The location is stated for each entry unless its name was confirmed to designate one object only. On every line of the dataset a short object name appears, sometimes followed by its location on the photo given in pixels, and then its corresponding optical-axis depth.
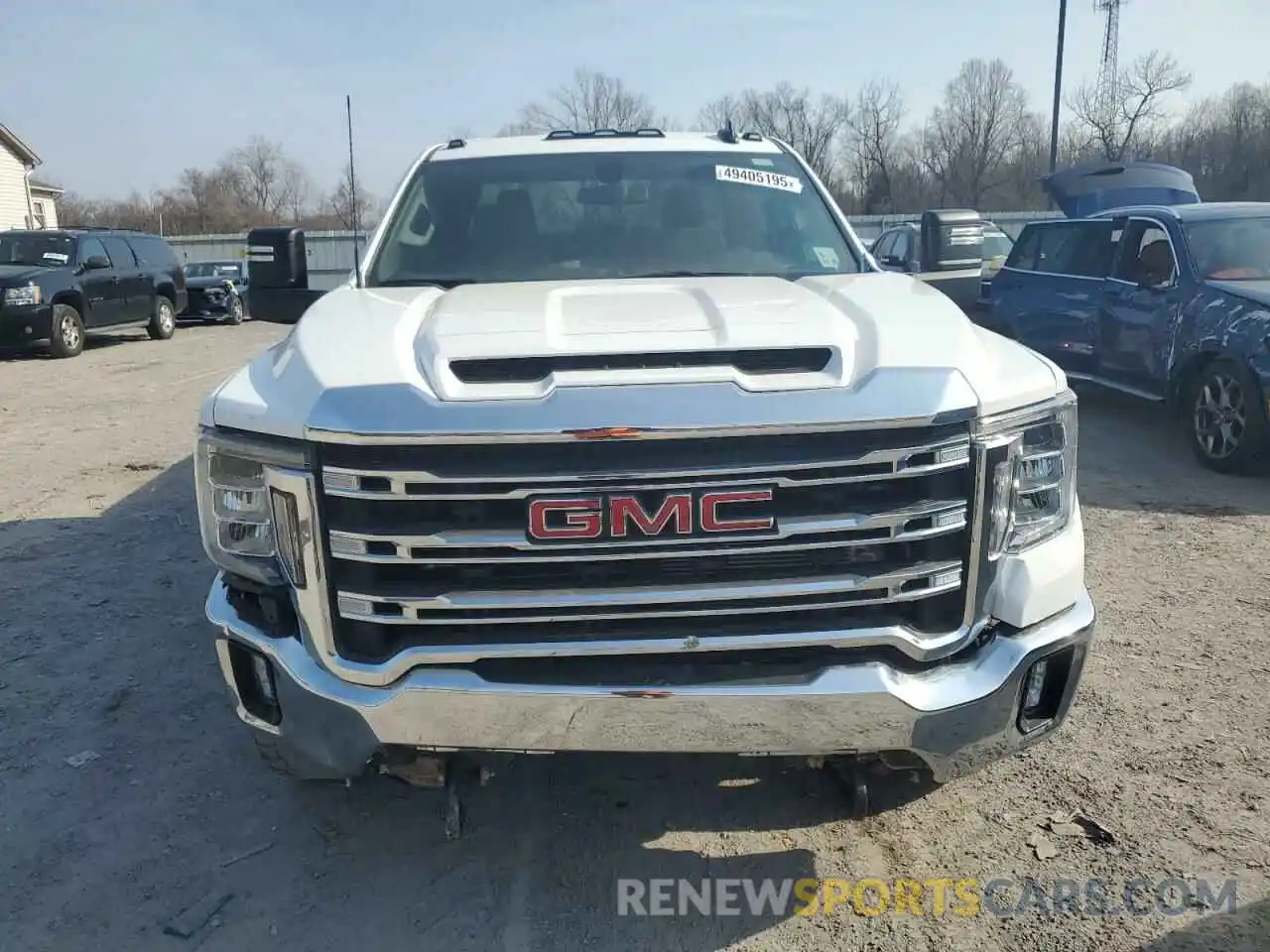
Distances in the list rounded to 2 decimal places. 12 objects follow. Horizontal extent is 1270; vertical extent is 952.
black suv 14.27
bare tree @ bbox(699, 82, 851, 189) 59.09
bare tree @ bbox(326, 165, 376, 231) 43.97
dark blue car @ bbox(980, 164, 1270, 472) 6.55
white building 37.94
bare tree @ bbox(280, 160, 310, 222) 75.12
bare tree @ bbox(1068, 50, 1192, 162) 51.66
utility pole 26.44
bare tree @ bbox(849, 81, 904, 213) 60.94
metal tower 51.38
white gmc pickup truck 2.15
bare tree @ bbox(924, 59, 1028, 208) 60.31
